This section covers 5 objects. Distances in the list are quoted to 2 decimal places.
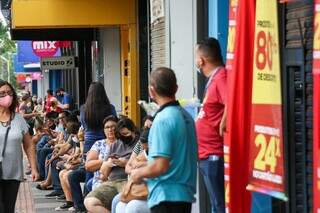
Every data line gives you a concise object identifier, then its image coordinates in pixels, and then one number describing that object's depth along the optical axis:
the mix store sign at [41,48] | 32.06
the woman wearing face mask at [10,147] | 9.95
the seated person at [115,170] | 10.71
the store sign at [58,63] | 27.60
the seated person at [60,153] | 15.59
